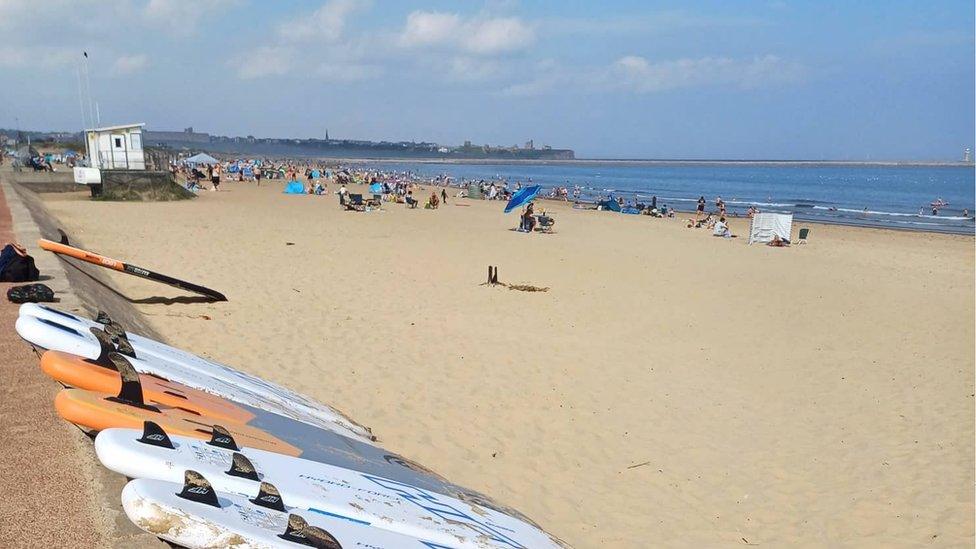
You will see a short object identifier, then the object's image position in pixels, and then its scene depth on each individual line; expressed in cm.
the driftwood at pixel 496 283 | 1193
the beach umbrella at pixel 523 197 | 2191
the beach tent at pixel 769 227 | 2067
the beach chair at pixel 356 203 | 2620
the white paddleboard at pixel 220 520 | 192
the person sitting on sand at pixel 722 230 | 2281
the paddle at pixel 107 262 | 748
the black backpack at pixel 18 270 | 601
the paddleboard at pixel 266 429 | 260
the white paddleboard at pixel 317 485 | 228
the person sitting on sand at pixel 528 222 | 2181
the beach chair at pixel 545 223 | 2219
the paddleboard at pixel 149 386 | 299
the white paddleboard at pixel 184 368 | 344
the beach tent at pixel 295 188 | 3450
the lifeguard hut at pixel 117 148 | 2436
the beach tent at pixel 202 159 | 4427
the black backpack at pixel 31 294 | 529
